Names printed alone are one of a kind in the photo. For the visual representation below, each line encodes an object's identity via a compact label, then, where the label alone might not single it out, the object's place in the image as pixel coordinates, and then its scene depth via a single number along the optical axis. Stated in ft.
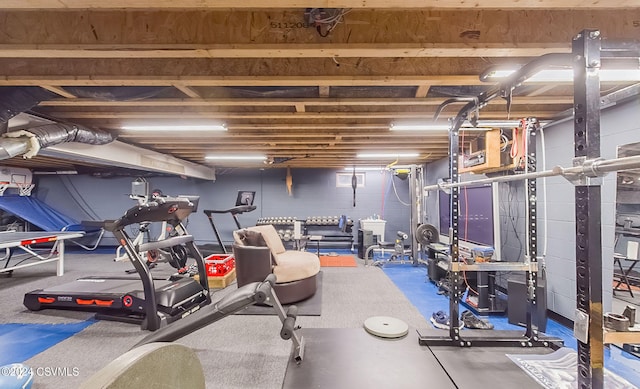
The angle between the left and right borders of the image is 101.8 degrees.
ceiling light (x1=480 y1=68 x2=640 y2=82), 6.18
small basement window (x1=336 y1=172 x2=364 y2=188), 25.64
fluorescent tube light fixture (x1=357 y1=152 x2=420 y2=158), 18.39
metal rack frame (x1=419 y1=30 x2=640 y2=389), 3.24
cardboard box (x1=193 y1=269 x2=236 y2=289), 13.39
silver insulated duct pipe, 8.54
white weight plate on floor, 7.29
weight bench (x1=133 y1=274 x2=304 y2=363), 6.06
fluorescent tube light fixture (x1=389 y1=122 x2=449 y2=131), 11.08
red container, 13.76
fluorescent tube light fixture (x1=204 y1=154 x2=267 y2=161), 18.65
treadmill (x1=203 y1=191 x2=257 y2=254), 20.67
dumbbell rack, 22.81
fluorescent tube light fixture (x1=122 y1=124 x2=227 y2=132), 11.16
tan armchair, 10.94
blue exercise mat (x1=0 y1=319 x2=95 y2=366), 7.57
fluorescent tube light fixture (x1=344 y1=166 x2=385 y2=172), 24.91
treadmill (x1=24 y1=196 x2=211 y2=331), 9.18
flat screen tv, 11.57
